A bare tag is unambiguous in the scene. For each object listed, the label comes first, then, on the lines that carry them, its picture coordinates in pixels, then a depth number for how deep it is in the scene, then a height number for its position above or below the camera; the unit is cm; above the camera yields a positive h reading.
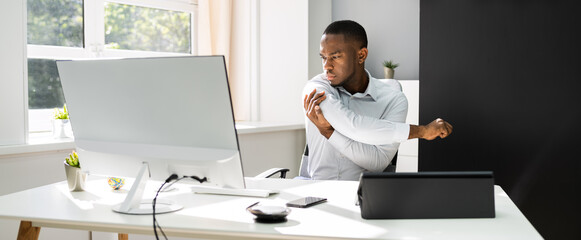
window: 327 +43
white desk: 143 -31
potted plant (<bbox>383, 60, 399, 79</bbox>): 414 +24
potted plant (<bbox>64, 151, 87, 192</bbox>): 194 -23
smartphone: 172 -29
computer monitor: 157 -4
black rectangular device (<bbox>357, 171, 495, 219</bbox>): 151 -24
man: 227 -6
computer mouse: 152 -29
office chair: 250 -27
